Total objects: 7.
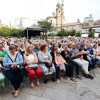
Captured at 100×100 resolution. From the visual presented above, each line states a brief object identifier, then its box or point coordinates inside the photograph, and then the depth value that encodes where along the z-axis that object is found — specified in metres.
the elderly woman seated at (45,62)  3.34
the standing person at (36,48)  5.06
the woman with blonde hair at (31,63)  3.10
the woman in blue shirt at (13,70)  2.72
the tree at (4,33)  41.59
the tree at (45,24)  45.28
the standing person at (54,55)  3.57
